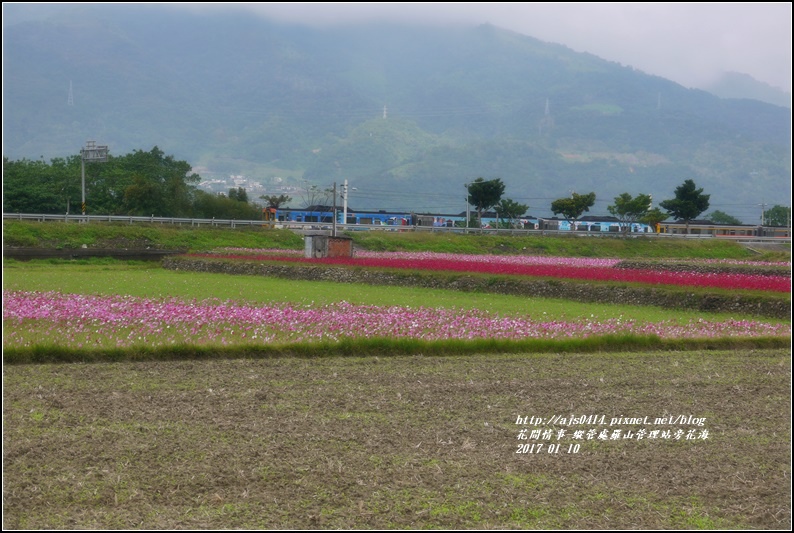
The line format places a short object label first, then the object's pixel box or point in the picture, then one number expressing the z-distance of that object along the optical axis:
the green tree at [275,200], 95.56
